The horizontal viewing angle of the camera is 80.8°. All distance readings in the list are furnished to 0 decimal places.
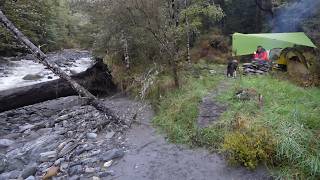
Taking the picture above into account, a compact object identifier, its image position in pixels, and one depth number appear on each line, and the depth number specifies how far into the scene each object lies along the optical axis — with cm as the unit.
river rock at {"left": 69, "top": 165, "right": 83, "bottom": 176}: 393
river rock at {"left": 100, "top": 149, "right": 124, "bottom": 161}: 421
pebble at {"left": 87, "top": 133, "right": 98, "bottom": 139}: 501
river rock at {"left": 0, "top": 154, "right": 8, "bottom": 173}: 431
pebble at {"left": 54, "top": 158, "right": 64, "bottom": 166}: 420
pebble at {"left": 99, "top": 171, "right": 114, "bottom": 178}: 380
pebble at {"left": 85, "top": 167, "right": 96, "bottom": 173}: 391
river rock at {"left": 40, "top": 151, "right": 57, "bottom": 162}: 436
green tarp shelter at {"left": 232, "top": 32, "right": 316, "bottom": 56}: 823
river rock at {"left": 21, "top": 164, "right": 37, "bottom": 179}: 400
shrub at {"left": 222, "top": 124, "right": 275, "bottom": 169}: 346
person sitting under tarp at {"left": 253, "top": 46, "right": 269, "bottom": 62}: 853
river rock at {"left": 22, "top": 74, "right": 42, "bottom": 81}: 1006
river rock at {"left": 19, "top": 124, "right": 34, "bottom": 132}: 588
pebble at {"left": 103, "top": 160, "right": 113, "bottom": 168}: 403
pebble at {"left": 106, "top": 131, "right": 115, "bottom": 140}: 493
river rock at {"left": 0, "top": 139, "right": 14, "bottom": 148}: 516
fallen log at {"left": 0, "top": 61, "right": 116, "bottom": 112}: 588
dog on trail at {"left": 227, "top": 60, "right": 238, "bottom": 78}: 765
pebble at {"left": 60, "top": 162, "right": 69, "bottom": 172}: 402
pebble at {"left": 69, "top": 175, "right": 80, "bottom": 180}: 378
